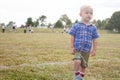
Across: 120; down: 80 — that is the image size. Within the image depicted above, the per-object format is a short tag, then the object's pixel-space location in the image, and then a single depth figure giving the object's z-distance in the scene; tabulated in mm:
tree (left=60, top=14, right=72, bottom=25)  92841
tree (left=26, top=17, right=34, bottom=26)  80628
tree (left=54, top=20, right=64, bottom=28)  82517
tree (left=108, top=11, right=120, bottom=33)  70710
